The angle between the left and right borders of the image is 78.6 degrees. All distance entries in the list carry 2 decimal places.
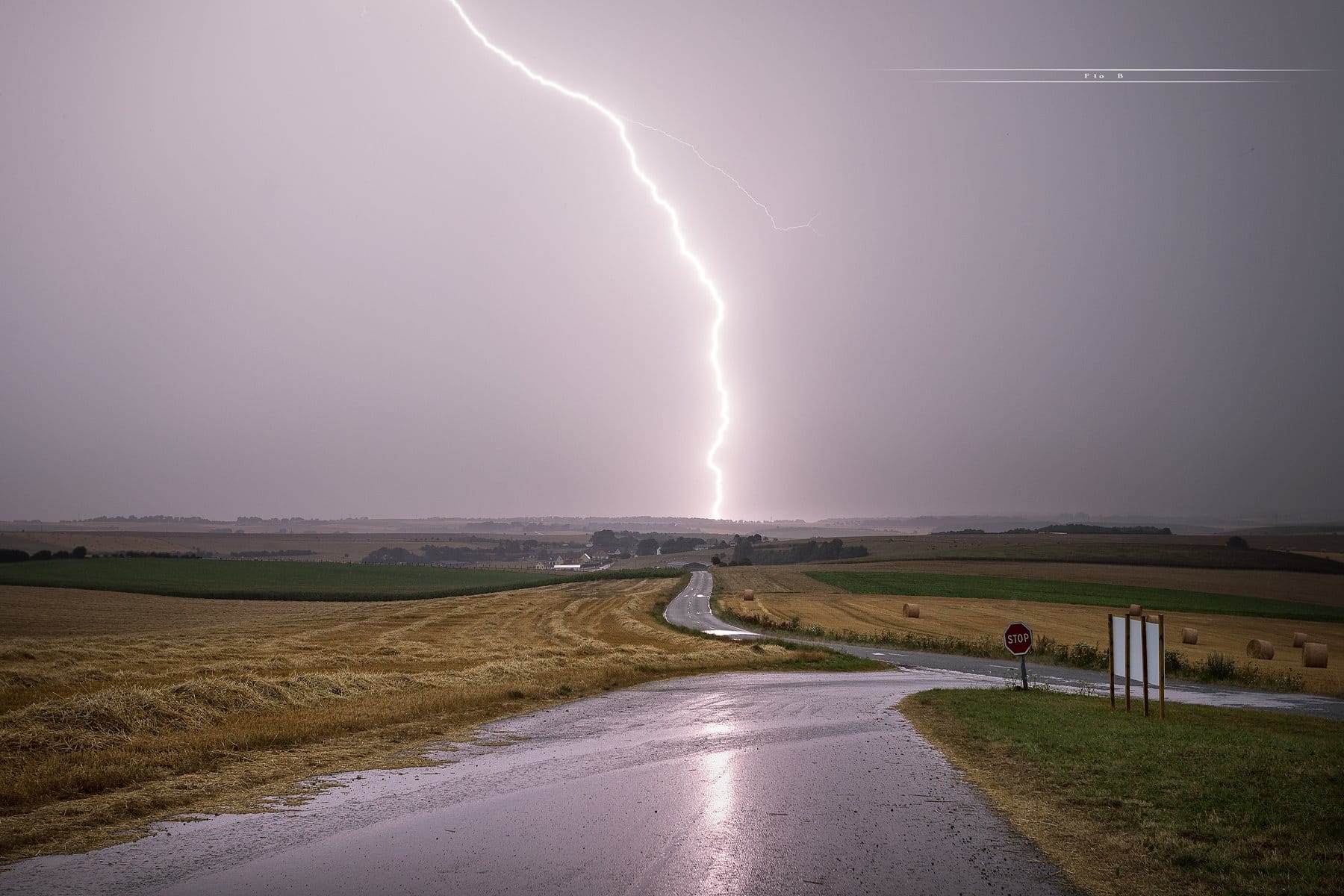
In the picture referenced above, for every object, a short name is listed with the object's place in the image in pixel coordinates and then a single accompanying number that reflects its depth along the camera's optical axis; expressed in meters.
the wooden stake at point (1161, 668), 15.97
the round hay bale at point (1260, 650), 37.31
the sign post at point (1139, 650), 16.61
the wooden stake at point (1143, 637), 16.86
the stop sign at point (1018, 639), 22.88
